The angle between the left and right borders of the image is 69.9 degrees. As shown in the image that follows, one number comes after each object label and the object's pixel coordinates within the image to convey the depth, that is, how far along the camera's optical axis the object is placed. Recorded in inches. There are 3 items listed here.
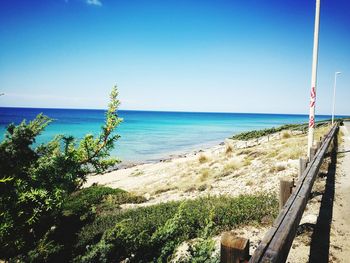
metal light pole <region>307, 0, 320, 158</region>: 354.7
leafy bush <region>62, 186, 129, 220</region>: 415.5
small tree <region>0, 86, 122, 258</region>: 74.1
